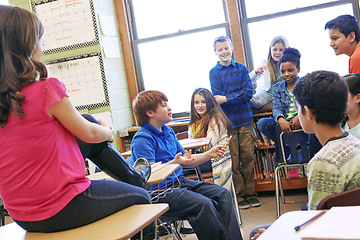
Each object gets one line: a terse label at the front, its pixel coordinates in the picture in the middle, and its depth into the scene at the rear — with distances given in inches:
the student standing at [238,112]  157.1
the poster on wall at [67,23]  181.3
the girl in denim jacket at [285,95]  132.3
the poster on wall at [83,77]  182.2
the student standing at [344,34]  109.9
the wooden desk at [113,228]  51.7
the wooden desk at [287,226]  37.2
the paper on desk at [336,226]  31.4
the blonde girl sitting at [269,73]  155.4
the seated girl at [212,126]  132.6
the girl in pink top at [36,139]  53.0
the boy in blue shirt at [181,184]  87.2
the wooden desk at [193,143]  111.6
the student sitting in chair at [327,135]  53.9
